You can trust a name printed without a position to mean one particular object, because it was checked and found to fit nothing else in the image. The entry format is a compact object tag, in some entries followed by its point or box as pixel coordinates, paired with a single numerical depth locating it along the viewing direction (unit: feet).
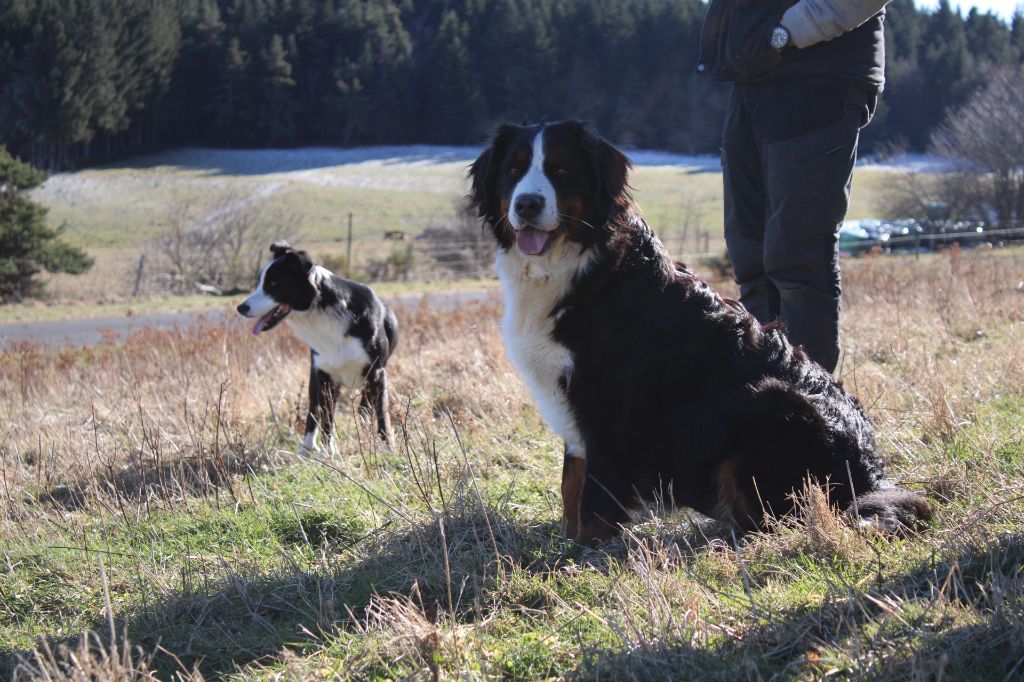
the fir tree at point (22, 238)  79.41
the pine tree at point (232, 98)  237.04
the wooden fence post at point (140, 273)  81.97
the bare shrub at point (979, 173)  101.45
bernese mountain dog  10.98
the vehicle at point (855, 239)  89.77
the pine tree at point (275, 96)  247.09
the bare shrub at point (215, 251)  83.10
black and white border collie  22.38
